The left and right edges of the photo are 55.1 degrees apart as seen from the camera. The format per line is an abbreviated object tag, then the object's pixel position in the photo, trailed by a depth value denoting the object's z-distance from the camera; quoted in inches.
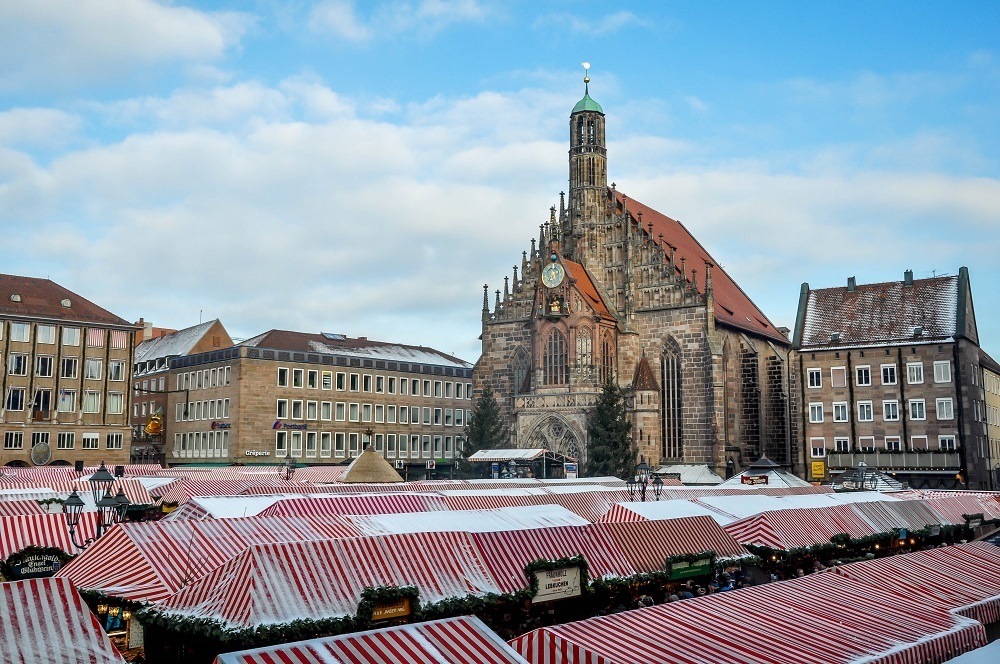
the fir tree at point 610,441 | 2272.4
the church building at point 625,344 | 2405.3
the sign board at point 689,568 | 734.5
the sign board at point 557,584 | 639.8
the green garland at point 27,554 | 633.0
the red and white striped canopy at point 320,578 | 515.8
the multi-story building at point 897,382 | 2196.1
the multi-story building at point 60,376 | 2427.4
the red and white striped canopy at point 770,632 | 432.1
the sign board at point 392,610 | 546.2
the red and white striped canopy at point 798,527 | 871.1
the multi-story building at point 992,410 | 2413.9
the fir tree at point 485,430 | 2573.8
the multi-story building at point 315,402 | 2721.5
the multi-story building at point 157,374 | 3142.2
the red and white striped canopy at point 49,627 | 379.6
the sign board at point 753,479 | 1665.0
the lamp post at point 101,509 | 720.3
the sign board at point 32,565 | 637.3
